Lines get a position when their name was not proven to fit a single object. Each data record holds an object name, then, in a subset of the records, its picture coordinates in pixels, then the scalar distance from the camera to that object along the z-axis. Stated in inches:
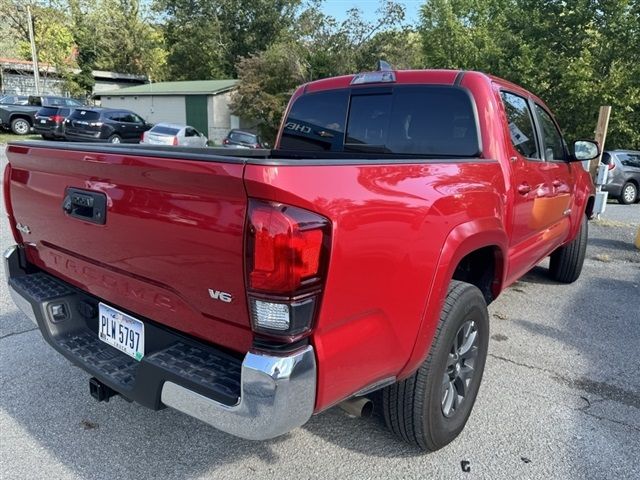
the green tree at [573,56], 790.5
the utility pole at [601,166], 360.8
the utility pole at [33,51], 1297.4
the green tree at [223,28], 1662.2
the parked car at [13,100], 933.2
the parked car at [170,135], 719.7
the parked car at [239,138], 701.3
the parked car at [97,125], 810.2
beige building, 1186.0
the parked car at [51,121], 832.9
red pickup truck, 69.8
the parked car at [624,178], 573.9
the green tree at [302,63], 1120.8
